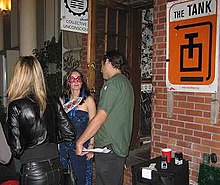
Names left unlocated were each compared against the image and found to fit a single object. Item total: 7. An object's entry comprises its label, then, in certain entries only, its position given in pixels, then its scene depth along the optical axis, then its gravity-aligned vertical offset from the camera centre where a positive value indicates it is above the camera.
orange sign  2.51 +0.34
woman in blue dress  2.83 -0.38
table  2.32 -0.81
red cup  2.61 -0.69
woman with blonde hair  1.83 -0.32
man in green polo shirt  2.48 -0.41
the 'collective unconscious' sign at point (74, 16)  3.20 +0.73
